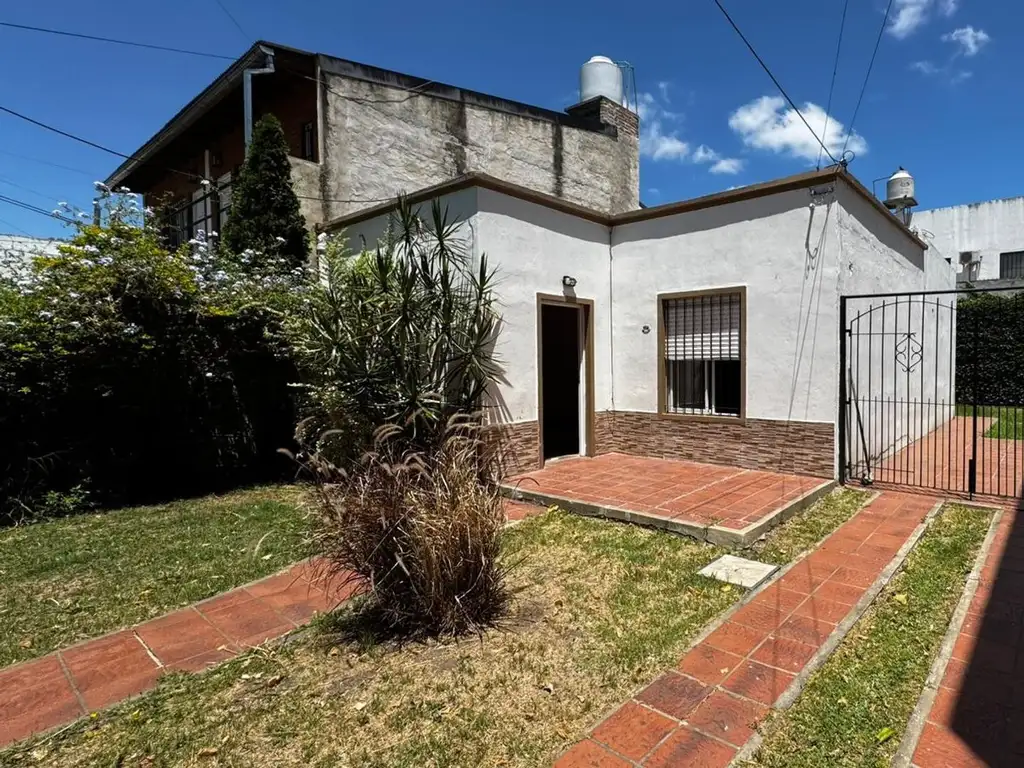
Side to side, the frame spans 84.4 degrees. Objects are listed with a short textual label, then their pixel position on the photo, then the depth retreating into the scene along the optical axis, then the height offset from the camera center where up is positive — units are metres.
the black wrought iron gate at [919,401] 7.51 -0.70
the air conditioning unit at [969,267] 22.63 +3.79
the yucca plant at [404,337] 6.66 +0.39
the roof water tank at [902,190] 12.15 +3.71
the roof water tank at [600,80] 13.99 +7.24
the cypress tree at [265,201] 9.56 +2.91
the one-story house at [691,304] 7.39 +0.89
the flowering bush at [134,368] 6.75 +0.06
